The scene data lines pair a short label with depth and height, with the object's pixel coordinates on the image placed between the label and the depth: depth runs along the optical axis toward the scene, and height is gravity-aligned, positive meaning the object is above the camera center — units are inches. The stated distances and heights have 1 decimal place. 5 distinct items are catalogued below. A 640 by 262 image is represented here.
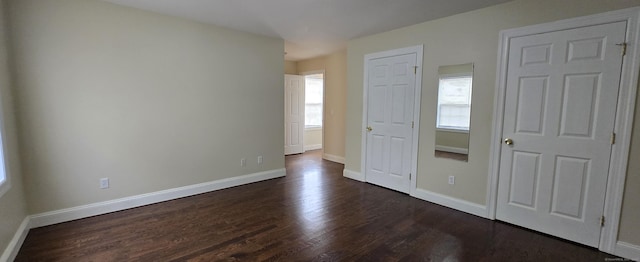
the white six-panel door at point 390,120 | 152.6 -6.7
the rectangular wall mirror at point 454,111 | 129.3 -0.7
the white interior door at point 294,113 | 264.4 -6.0
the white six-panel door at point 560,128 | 94.9 -6.4
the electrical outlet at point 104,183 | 122.6 -36.1
